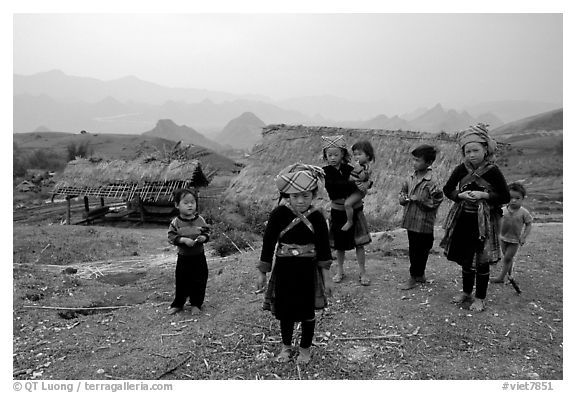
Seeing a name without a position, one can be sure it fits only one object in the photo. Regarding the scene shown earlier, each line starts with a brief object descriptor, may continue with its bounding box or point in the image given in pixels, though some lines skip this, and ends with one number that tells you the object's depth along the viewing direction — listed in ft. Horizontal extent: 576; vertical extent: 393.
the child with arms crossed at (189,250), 15.70
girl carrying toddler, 16.34
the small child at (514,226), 16.87
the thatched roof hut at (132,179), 55.52
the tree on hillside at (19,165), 98.73
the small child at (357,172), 16.47
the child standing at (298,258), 11.88
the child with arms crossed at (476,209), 14.05
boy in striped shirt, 16.22
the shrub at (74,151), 110.91
